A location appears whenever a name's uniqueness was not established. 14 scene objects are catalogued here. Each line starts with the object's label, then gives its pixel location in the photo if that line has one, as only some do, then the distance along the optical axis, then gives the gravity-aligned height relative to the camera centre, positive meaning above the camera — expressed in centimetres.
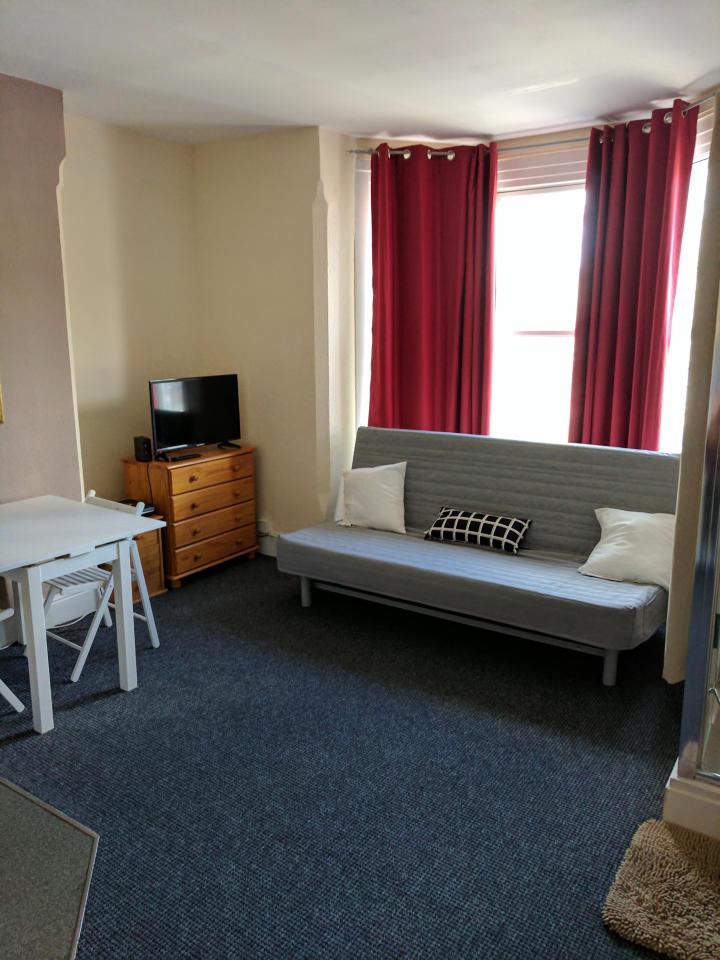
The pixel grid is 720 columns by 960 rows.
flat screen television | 411 -44
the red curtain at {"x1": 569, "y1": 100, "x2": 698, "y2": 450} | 347 +29
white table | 262 -79
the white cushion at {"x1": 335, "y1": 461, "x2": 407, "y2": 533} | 397 -88
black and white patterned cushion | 359 -97
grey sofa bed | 296 -104
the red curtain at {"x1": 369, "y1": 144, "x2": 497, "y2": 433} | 408 +26
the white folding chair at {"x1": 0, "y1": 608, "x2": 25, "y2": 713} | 279 -136
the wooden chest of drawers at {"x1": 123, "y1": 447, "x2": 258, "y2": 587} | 408 -96
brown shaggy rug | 176 -143
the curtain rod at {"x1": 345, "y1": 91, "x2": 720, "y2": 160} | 389 +101
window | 395 +24
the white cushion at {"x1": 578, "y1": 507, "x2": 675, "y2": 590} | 311 -93
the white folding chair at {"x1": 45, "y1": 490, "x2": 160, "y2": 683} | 311 -110
